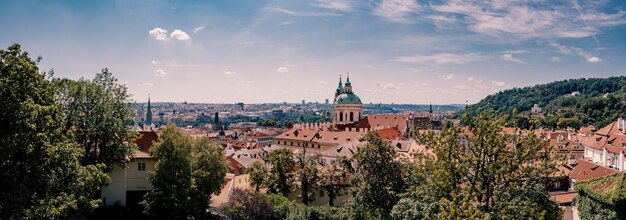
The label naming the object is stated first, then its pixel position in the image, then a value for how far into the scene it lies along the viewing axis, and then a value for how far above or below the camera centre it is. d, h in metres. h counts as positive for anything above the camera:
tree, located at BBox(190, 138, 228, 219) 31.23 -4.69
